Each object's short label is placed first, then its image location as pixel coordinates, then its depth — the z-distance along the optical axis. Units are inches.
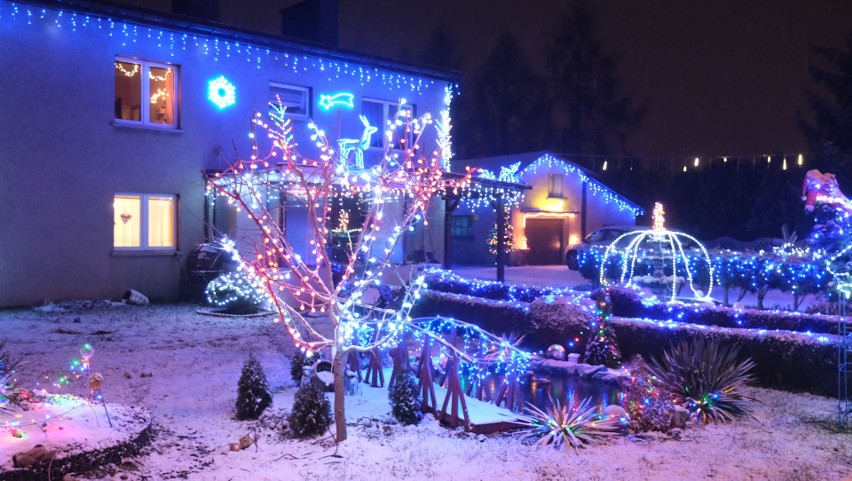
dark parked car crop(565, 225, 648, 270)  988.6
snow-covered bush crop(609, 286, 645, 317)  411.8
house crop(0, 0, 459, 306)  503.2
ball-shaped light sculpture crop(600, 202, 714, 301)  526.0
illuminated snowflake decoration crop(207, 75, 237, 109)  588.4
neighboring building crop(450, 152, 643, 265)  1066.1
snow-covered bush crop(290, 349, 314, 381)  312.0
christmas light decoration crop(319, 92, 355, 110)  652.1
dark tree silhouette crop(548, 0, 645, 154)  1616.6
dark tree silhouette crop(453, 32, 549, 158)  1660.9
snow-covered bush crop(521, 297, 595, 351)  361.1
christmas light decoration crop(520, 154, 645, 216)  1072.2
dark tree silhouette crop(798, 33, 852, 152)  1154.7
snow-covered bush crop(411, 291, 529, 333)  423.4
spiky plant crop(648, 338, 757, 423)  281.1
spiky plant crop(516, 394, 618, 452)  246.4
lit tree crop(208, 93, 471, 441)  233.6
